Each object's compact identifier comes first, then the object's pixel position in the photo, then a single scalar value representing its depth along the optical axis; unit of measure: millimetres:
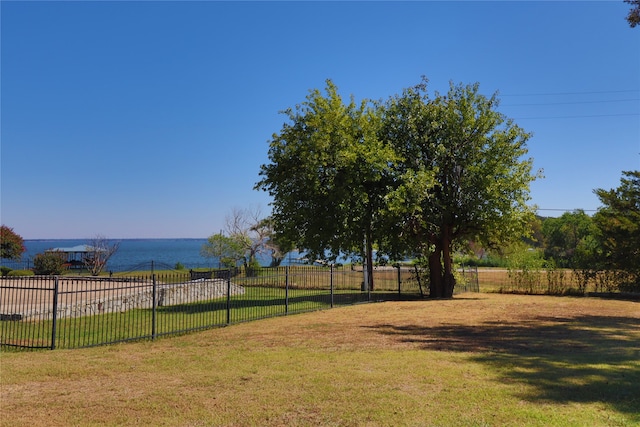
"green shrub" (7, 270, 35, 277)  31297
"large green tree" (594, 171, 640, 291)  23828
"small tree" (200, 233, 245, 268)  46003
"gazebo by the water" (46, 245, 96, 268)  43347
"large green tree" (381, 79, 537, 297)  21344
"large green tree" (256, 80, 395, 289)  20594
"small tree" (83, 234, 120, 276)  38288
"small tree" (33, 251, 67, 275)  33344
